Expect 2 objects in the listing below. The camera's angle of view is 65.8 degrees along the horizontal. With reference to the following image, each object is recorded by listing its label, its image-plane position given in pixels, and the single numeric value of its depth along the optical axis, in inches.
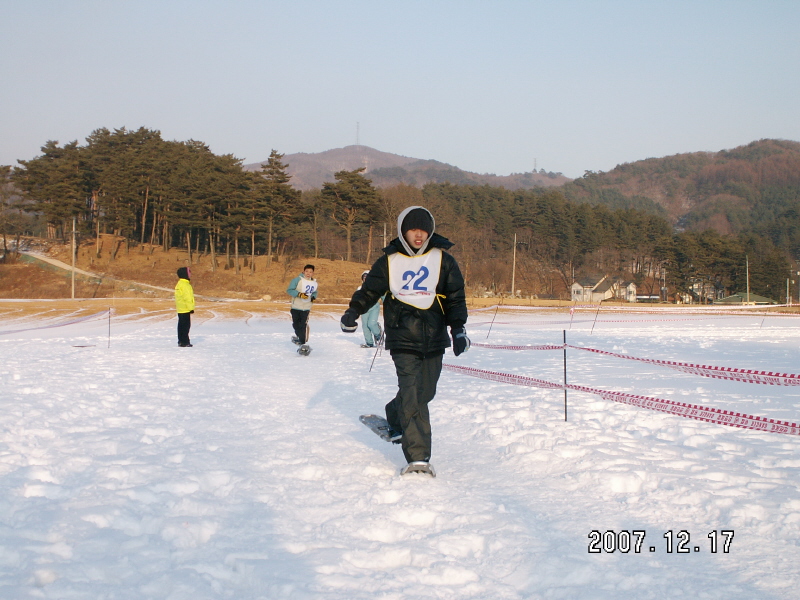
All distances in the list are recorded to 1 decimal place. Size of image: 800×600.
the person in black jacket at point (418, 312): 180.7
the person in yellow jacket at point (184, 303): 531.5
